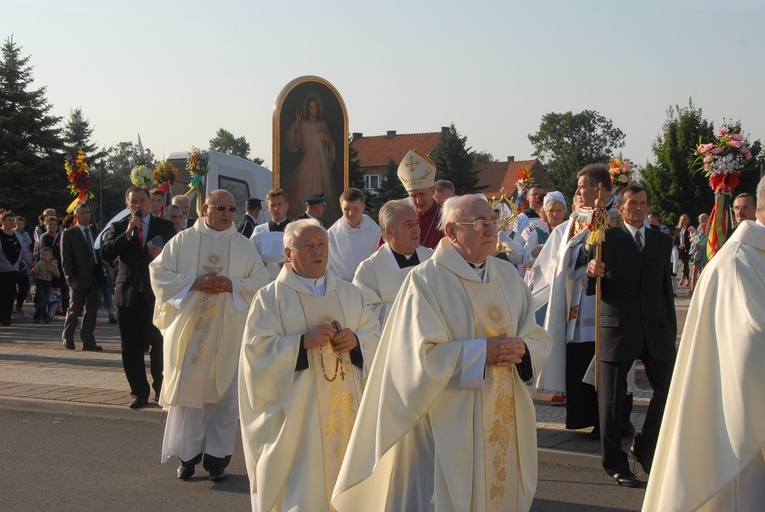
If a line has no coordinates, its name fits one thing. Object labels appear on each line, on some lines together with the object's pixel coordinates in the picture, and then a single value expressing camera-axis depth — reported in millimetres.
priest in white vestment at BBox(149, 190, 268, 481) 7293
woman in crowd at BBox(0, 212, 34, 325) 17656
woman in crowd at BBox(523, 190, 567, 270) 9953
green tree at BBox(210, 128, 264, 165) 124000
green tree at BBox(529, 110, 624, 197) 98769
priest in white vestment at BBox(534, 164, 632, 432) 7770
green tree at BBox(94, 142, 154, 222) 60750
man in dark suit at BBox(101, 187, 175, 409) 9312
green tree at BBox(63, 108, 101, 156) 60031
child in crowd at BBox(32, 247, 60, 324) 17859
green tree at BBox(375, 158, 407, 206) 60888
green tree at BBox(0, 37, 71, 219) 43812
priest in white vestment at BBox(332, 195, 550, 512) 4574
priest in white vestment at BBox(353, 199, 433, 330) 6949
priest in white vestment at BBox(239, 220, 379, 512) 5258
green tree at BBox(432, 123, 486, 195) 60625
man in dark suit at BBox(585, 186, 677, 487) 6668
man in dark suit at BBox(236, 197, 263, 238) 11996
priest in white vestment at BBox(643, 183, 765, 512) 4148
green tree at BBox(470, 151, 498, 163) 128050
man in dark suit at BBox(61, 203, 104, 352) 14180
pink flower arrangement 8000
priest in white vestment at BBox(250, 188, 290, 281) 9508
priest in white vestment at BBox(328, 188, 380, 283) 9211
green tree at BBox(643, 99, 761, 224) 41094
